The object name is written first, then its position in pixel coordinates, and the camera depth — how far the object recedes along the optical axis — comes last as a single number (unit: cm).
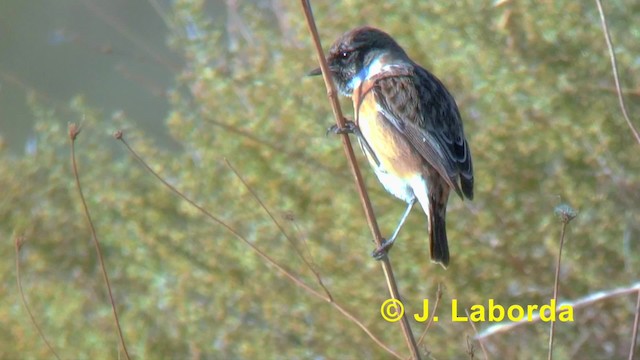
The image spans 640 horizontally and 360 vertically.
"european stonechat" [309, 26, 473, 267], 876
